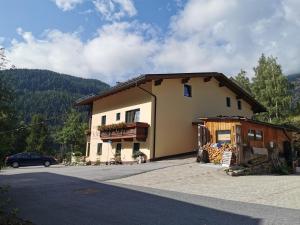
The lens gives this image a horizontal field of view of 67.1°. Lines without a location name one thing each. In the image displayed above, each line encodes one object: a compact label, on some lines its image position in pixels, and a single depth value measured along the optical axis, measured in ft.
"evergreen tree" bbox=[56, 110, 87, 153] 113.73
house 55.13
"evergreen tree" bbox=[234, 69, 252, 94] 108.96
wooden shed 45.01
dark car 65.91
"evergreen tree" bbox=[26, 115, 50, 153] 160.05
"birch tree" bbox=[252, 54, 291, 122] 94.39
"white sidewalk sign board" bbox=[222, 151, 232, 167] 42.80
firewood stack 46.55
